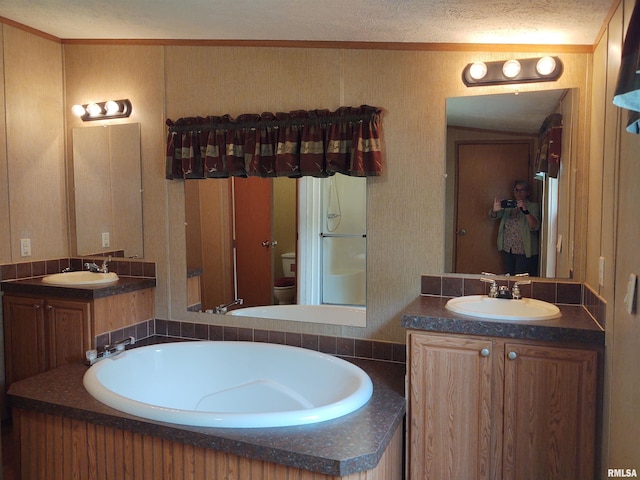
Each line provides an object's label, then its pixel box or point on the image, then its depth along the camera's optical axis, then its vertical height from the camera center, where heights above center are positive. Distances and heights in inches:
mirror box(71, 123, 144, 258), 125.7 +6.8
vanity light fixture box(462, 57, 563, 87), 90.7 +27.7
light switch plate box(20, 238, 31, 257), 122.7 -8.0
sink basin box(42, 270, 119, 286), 119.5 -16.1
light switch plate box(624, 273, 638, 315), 55.4 -9.3
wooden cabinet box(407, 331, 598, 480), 74.2 -31.3
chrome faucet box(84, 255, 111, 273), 127.4 -13.7
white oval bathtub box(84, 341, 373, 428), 95.9 -34.5
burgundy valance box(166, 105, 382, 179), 100.8 +16.0
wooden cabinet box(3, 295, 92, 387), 110.2 -27.9
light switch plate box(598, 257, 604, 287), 73.4 -8.9
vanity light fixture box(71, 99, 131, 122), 124.2 +27.8
